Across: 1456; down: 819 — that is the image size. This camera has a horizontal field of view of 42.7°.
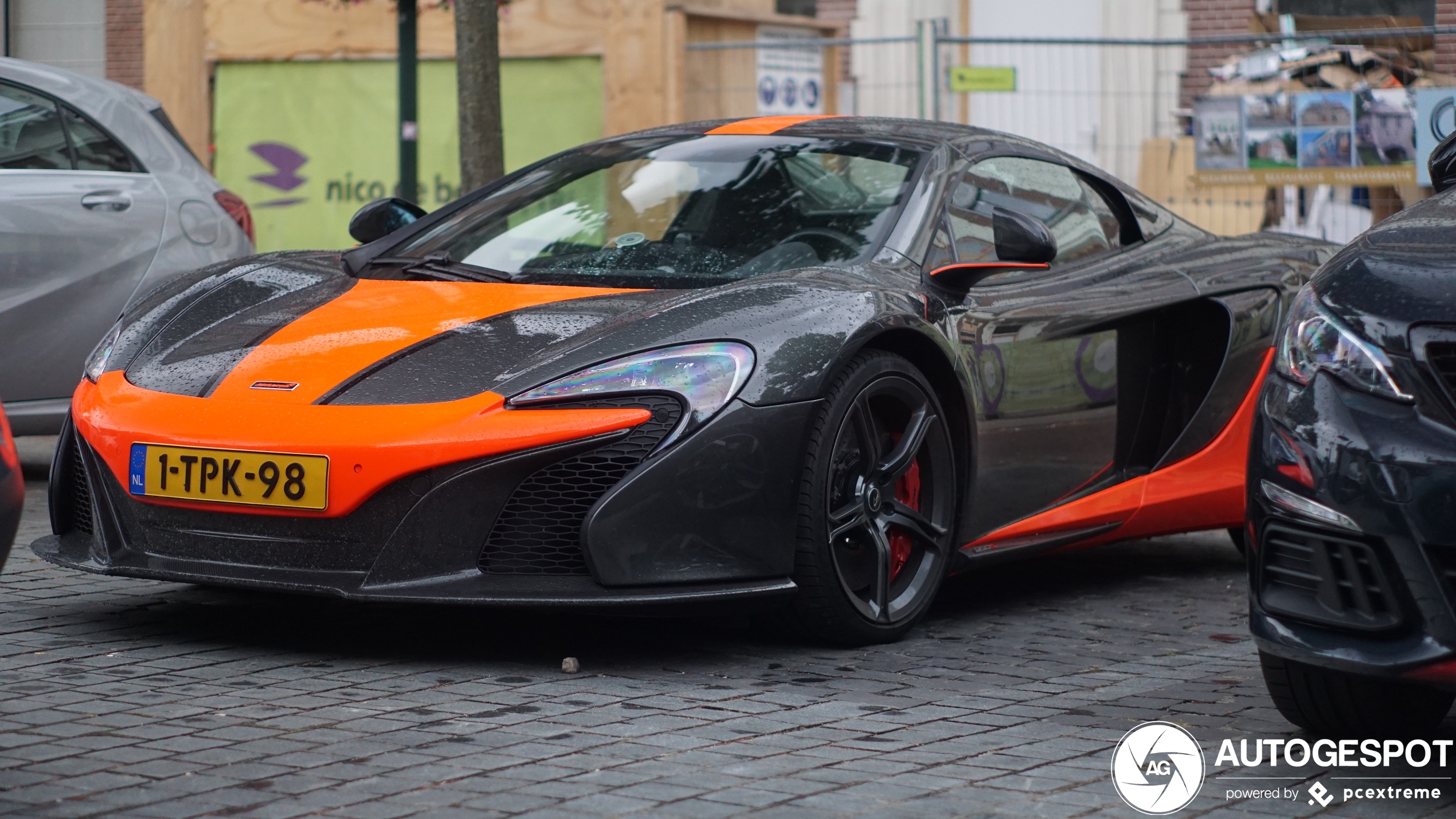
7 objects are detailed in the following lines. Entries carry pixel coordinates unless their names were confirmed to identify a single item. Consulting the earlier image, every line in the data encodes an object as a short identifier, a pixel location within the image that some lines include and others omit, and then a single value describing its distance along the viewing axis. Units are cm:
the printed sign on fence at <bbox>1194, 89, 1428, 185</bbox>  977
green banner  1263
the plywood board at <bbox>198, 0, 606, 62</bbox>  1246
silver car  630
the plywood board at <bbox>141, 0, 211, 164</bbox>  1308
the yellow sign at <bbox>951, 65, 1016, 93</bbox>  1063
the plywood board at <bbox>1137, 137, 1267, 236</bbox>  1044
